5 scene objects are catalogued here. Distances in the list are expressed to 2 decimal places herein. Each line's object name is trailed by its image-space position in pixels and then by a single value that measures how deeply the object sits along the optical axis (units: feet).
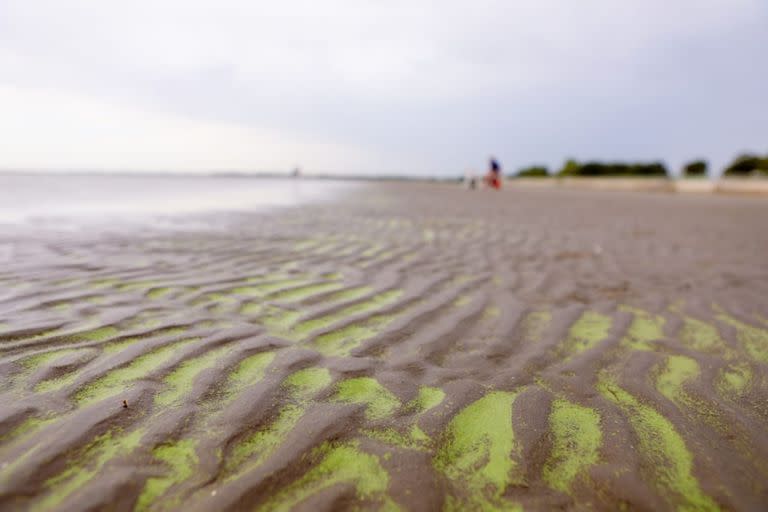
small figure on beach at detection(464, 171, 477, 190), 92.26
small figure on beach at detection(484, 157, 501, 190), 84.28
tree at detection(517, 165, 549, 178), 165.37
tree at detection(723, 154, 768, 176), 102.89
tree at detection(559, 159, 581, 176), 150.76
